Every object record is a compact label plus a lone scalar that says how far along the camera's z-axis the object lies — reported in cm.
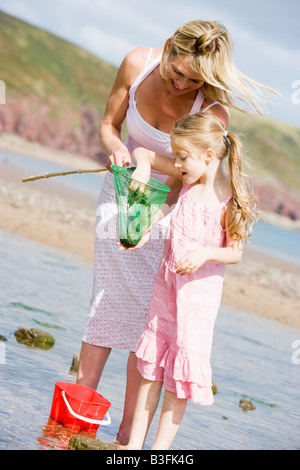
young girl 700
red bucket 750
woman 787
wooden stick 773
